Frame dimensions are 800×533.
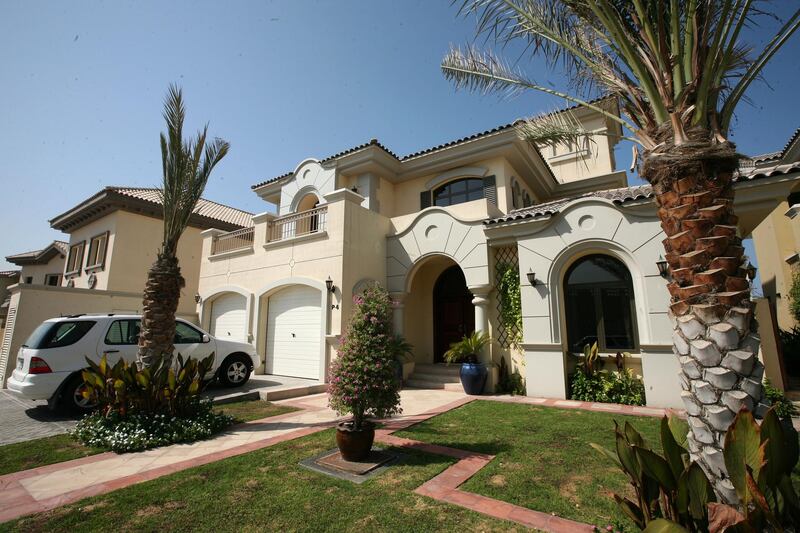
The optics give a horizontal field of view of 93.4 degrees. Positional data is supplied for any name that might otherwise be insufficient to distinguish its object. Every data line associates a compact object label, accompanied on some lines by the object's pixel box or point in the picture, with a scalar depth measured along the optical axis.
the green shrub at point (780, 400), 6.85
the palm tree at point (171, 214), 6.90
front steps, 10.80
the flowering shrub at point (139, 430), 5.65
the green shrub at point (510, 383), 9.82
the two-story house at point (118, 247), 14.44
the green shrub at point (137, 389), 6.29
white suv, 7.19
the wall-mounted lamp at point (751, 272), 7.37
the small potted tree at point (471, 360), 9.73
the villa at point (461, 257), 8.83
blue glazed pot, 9.71
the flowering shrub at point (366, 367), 4.89
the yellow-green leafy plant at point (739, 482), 2.21
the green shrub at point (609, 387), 8.39
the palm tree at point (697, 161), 2.79
